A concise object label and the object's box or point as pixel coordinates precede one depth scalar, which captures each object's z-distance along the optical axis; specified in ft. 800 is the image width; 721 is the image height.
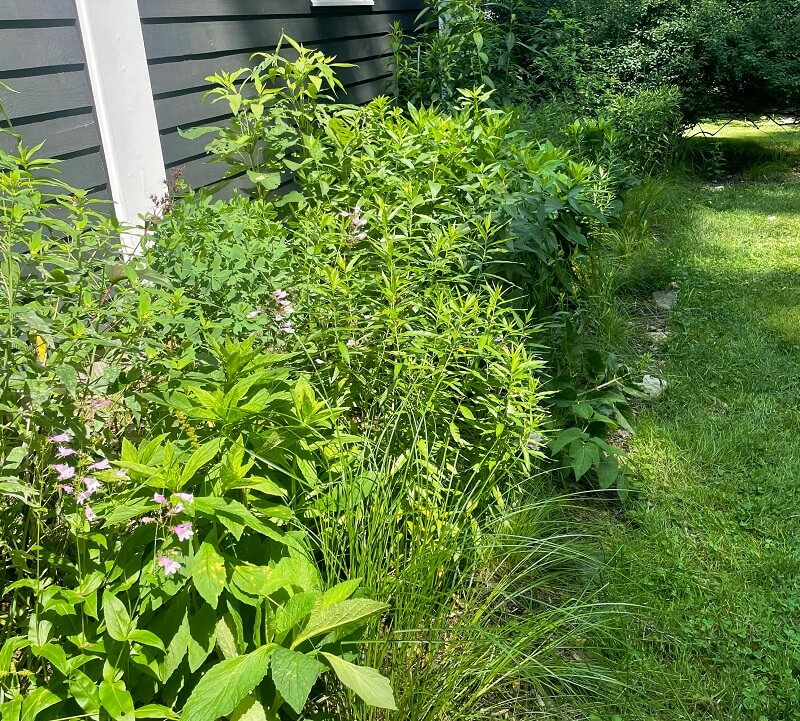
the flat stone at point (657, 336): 14.80
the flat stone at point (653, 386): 12.81
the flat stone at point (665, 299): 16.49
